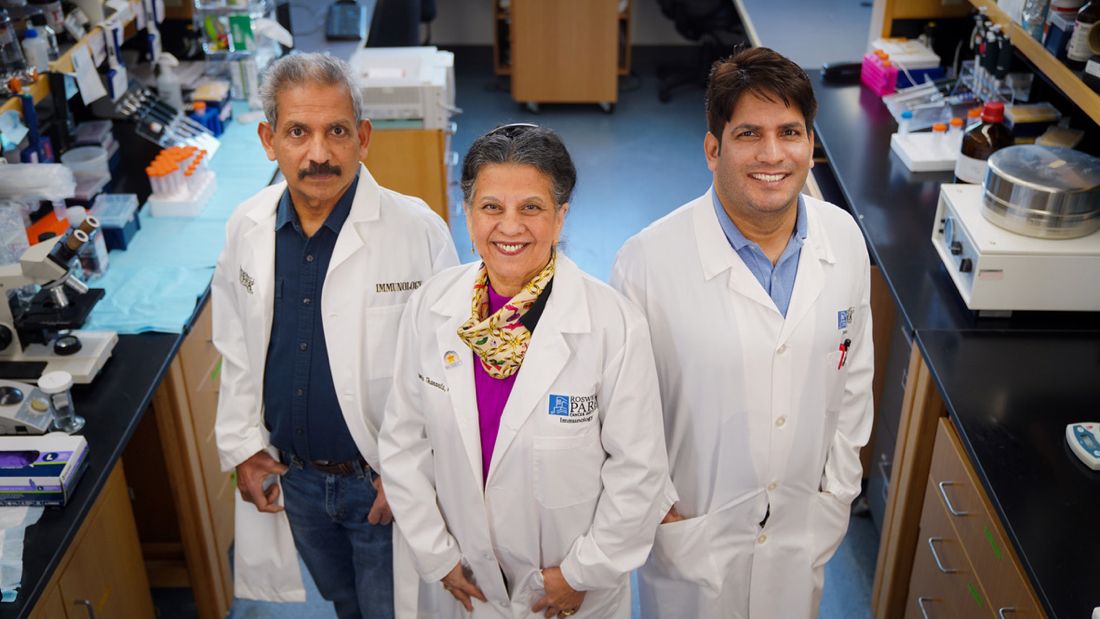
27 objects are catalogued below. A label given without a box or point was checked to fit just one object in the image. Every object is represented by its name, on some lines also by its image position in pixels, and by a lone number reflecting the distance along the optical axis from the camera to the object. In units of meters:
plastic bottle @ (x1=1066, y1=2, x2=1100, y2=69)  2.66
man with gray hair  2.06
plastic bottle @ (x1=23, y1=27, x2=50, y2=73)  2.93
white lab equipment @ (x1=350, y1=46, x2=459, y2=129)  4.10
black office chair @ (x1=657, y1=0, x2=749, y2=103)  6.08
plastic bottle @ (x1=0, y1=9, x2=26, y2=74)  2.79
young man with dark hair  1.93
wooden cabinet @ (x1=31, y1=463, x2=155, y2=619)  2.13
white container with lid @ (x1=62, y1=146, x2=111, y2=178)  3.23
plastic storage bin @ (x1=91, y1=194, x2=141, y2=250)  3.06
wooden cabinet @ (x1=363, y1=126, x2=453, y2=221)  4.21
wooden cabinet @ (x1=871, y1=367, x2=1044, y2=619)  2.12
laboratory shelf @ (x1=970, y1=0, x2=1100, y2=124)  2.57
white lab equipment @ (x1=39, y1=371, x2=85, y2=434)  2.23
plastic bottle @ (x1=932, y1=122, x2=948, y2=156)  3.38
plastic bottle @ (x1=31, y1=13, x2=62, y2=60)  3.07
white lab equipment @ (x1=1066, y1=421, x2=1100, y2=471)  2.12
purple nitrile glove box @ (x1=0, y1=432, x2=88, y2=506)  2.09
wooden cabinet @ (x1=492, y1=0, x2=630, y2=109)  5.91
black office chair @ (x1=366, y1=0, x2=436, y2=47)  5.53
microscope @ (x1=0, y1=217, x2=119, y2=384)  2.42
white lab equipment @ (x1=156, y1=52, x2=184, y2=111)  3.76
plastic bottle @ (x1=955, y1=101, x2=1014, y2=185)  3.04
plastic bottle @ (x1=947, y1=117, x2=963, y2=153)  3.40
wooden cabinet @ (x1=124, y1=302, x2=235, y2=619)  2.68
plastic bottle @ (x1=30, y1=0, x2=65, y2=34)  3.11
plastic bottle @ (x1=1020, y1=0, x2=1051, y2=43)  2.95
